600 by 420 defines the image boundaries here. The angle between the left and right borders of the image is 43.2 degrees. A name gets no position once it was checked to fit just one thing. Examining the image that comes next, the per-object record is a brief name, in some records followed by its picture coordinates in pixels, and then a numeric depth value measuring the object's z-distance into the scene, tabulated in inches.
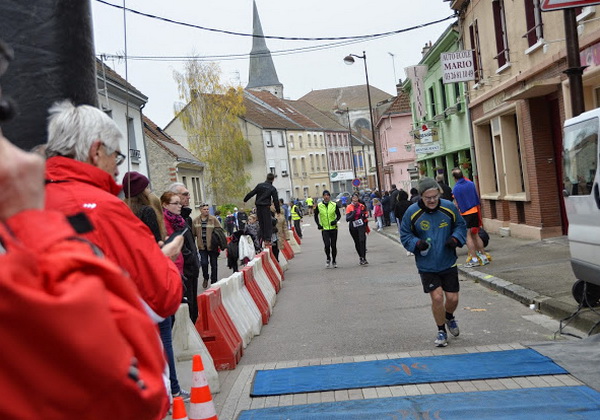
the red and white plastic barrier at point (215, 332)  305.4
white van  316.8
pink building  2362.2
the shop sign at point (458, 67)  871.1
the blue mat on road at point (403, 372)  263.1
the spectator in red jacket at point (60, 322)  48.1
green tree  2299.5
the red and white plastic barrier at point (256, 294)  430.9
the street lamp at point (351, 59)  1891.0
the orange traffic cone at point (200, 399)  184.2
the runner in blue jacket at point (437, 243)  327.9
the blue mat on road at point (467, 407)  213.9
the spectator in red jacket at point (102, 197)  84.7
